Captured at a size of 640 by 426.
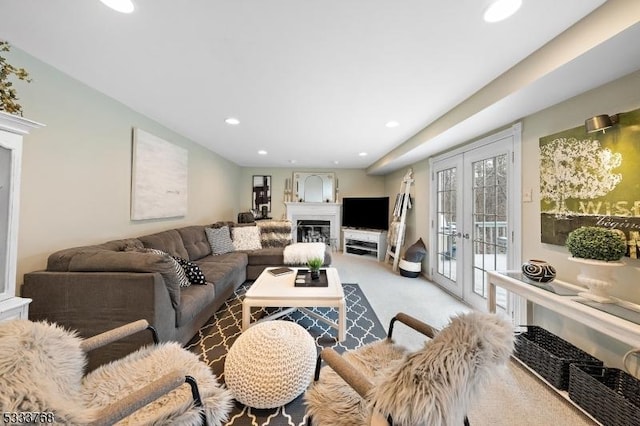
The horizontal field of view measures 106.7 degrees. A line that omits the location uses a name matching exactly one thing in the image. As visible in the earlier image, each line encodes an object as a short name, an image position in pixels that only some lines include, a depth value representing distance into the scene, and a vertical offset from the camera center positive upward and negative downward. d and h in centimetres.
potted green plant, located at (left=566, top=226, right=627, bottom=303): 144 -22
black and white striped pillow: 216 -57
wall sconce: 155 +65
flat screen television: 575 +11
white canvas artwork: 270 +45
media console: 550 -64
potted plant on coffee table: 255 -55
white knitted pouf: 141 -93
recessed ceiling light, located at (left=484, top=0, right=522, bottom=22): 121 +110
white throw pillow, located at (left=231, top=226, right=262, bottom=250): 405 -41
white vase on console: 147 -37
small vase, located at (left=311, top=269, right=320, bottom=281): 250 -63
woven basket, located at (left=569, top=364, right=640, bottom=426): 125 -99
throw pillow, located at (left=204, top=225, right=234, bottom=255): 372 -42
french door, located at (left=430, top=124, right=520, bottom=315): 247 +4
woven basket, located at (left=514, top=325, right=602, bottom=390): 159 -97
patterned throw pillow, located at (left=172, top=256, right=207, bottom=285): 233 -59
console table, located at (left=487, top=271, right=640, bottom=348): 122 -54
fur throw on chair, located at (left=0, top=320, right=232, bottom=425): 69 -66
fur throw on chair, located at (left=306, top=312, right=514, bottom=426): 71 -48
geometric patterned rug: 142 -114
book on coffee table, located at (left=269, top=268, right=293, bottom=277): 268 -65
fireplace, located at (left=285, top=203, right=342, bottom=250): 629 -16
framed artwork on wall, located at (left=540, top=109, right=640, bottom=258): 149 +29
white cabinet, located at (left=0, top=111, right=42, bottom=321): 125 +2
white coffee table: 205 -72
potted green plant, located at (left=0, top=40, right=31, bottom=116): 130 +66
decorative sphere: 181 -40
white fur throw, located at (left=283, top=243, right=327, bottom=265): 365 -60
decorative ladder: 466 -9
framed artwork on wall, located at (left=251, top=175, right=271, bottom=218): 632 +58
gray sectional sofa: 160 -55
